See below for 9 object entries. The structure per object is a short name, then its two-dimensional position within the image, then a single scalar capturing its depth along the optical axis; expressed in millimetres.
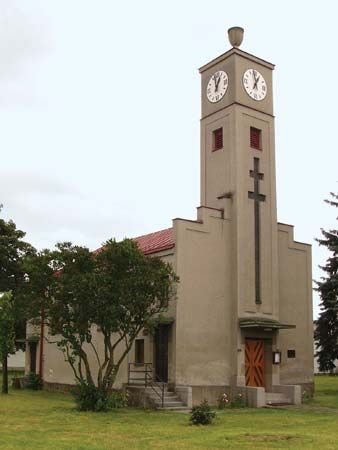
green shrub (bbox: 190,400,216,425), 17422
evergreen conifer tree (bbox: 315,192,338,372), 32750
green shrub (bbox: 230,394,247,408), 24312
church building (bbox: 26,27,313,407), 24594
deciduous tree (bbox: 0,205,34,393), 38688
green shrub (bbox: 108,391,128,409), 21625
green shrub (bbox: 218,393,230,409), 24047
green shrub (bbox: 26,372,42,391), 33100
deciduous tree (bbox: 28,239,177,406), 21031
